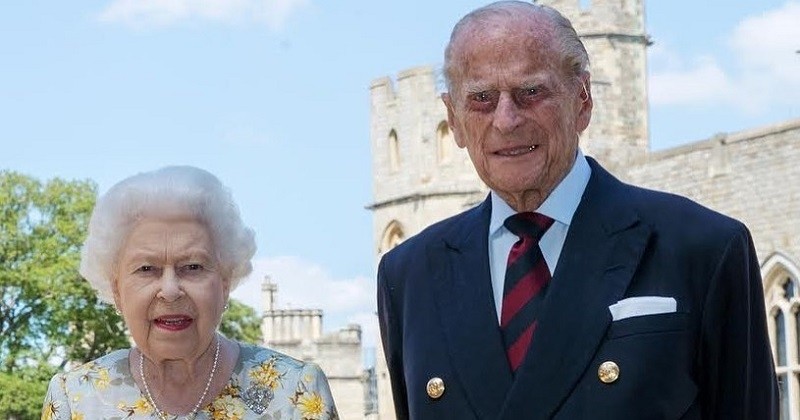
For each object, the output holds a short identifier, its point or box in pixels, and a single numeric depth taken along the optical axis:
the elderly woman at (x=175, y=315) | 4.82
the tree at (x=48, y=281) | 38.19
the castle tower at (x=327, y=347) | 48.88
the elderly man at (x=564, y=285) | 4.43
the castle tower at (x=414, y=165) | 35.56
